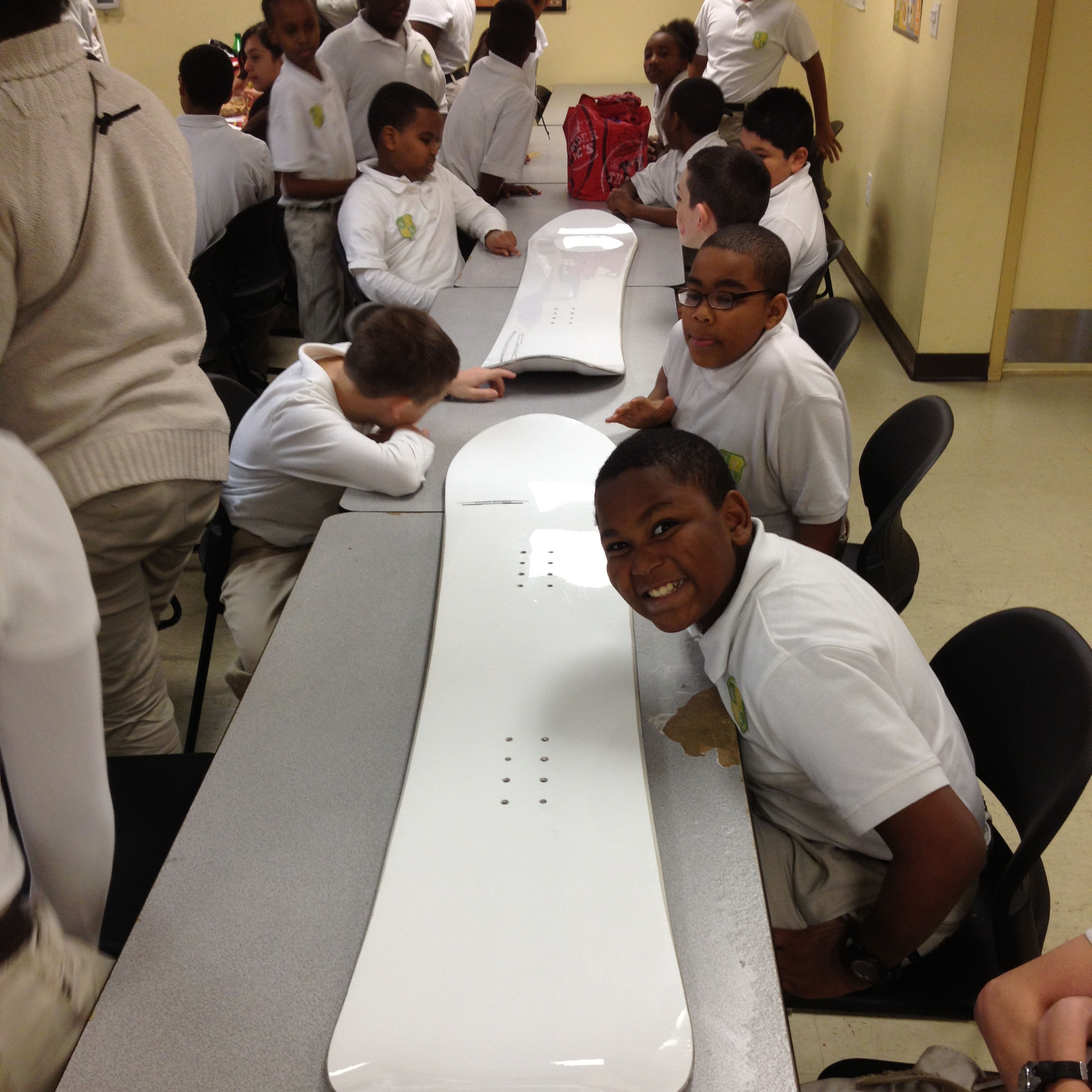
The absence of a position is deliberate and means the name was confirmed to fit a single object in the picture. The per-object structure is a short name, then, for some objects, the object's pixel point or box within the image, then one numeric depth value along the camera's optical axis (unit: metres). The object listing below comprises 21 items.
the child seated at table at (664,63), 4.10
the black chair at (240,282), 3.10
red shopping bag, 3.57
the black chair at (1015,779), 1.10
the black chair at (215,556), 1.96
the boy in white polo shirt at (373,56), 3.55
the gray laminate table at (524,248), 2.84
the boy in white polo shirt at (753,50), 4.17
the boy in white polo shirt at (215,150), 3.17
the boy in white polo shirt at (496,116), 3.53
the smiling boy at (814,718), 1.01
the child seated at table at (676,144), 3.33
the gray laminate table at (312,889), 0.84
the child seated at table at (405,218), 2.90
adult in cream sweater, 1.22
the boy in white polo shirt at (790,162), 3.02
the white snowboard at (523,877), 0.84
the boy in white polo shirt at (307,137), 3.26
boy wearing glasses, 1.70
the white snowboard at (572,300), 2.18
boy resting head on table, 1.79
